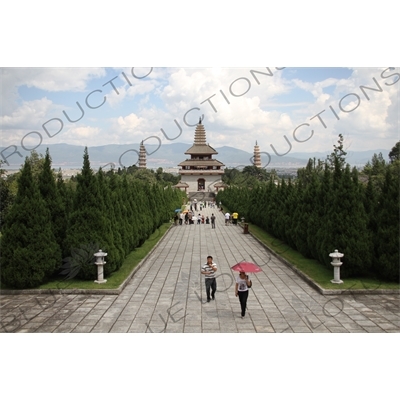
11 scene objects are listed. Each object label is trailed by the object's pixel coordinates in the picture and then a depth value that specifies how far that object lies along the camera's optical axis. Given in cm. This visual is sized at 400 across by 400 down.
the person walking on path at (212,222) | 2823
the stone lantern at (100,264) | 1105
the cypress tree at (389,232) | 1086
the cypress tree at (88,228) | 1135
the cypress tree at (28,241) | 1044
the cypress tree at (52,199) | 1157
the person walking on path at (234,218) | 3091
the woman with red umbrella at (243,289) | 837
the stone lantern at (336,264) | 1068
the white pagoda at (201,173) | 8356
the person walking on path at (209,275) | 933
